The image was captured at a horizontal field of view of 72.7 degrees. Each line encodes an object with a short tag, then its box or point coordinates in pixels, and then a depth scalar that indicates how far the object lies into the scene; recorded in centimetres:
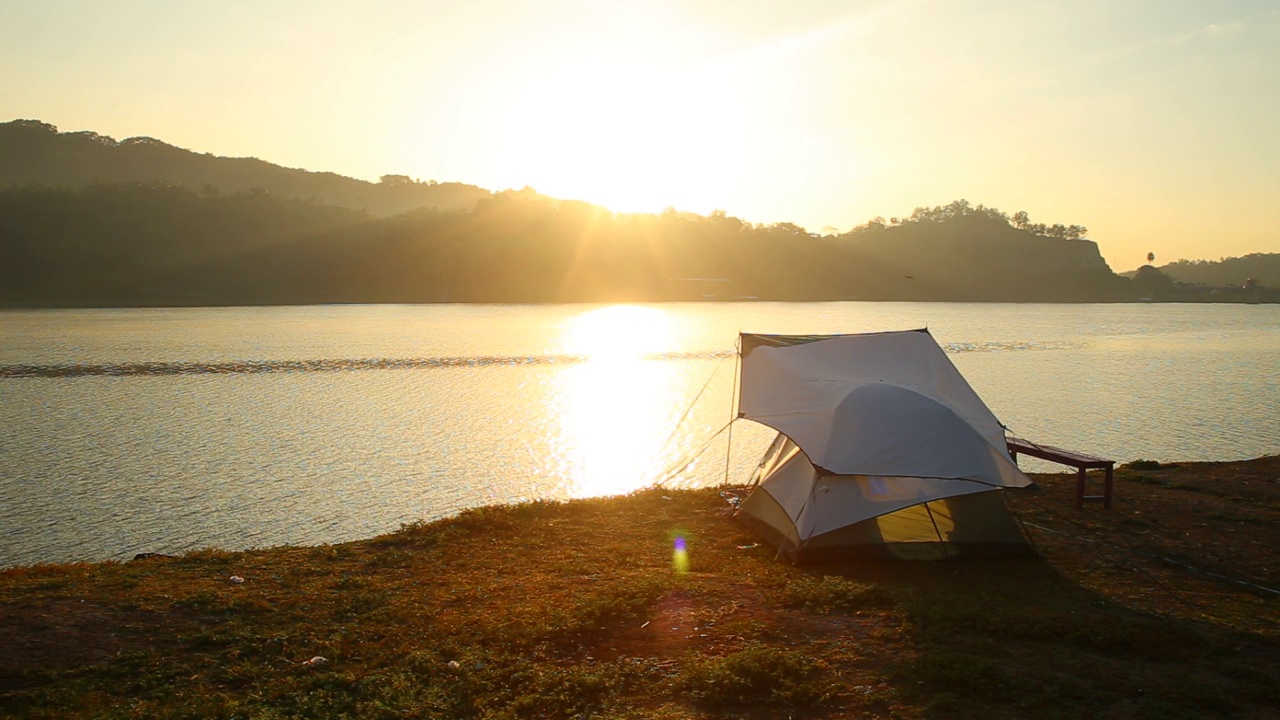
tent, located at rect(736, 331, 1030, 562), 1057
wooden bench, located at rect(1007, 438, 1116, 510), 1274
